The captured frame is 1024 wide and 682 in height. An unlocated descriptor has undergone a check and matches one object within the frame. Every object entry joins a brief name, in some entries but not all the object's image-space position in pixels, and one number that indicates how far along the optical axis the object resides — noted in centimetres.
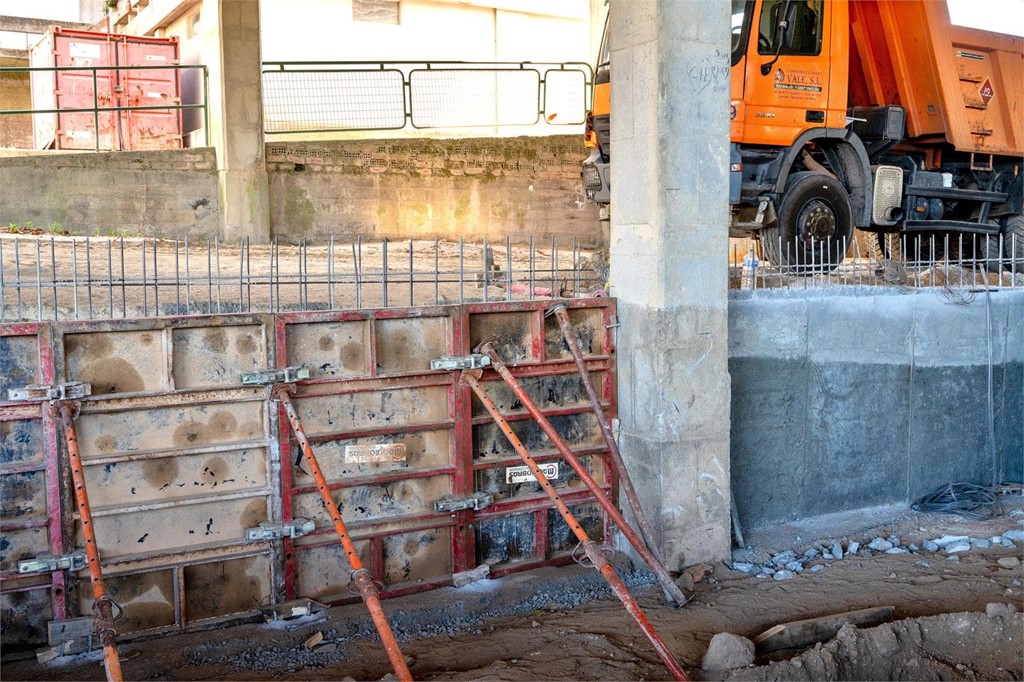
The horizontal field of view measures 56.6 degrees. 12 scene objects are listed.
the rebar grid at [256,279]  731
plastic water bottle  816
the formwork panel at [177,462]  596
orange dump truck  1014
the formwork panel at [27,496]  573
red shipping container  1731
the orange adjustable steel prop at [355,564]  482
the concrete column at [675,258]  686
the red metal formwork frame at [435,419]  648
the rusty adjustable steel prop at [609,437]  692
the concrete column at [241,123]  1448
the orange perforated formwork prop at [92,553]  444
